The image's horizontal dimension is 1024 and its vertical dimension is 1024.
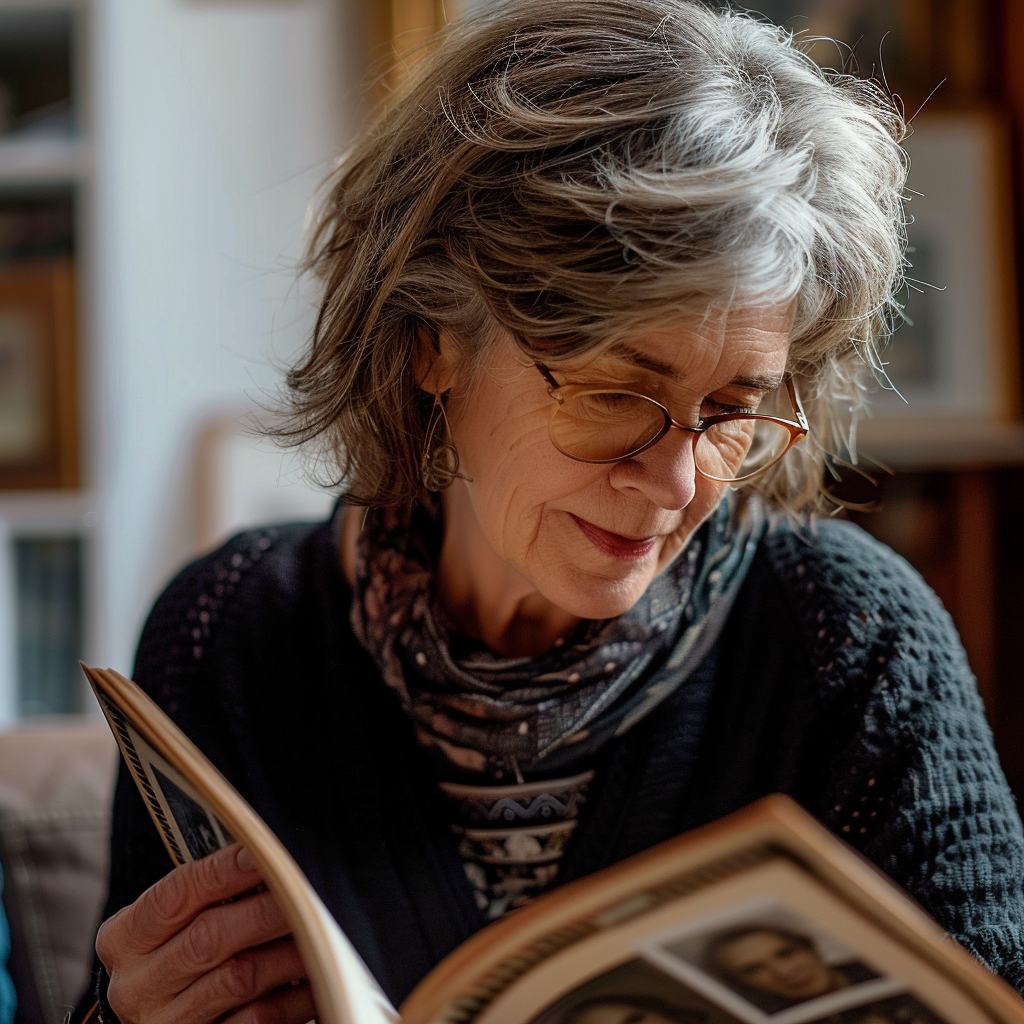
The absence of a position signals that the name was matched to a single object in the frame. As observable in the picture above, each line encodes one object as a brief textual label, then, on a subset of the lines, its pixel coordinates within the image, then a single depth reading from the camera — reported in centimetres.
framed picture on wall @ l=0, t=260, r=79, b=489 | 238
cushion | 123
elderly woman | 77
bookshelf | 238
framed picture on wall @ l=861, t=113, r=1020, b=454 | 255
